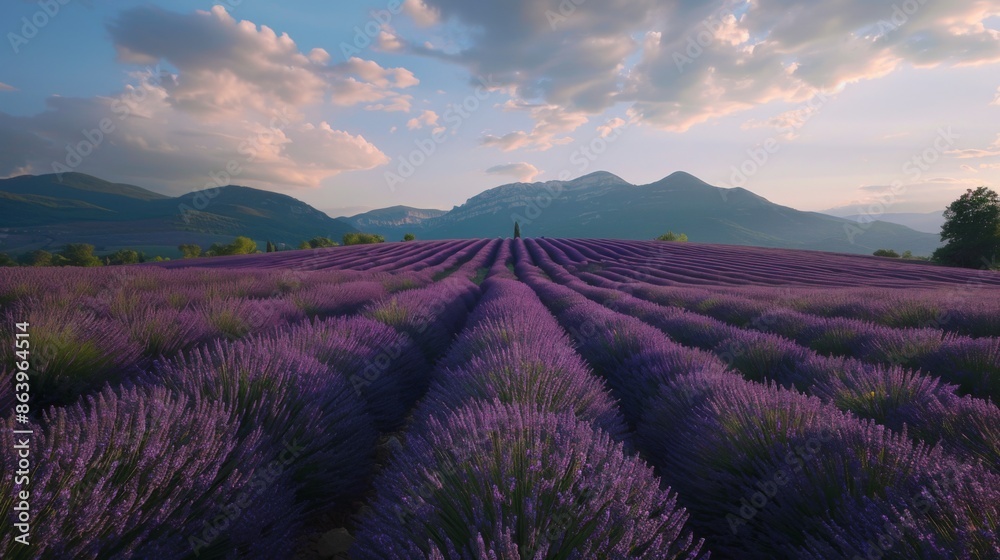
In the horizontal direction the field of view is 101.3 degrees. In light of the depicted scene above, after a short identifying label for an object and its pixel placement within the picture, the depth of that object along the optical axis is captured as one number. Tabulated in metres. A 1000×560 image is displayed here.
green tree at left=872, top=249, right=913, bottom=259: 35.44
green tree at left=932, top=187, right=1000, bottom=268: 27.25
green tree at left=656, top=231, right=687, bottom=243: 49.25
